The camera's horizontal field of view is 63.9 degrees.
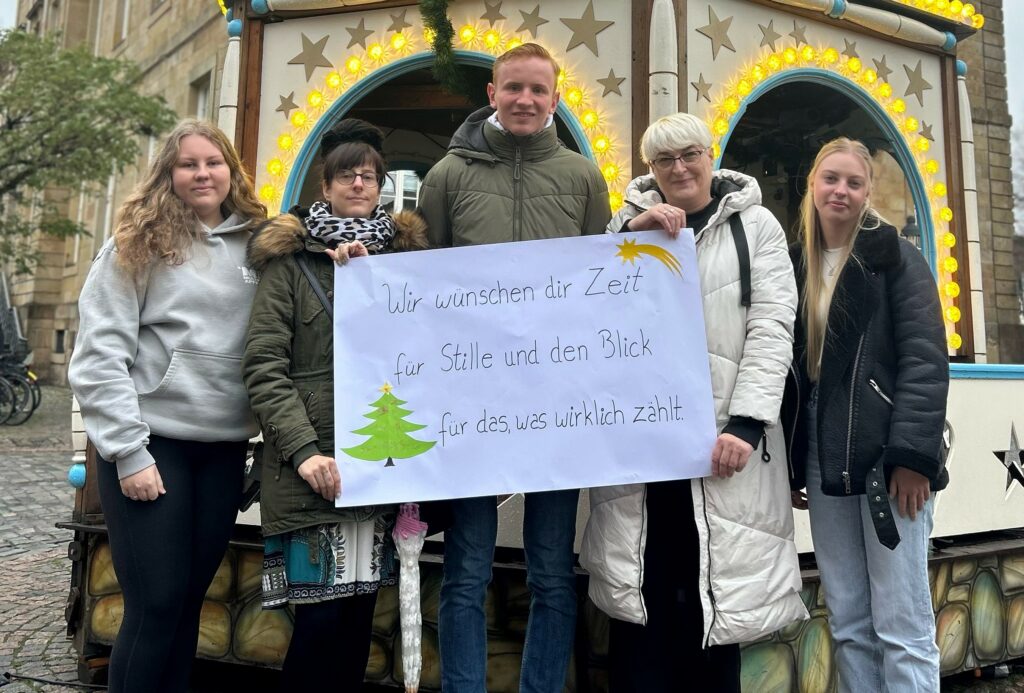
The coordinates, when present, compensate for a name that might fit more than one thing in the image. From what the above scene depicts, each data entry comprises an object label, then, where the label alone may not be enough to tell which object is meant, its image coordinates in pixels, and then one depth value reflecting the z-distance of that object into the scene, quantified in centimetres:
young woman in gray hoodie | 235
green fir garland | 473
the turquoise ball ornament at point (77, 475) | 373
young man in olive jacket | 255
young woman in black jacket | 238
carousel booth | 351
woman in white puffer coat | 240
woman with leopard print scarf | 235
